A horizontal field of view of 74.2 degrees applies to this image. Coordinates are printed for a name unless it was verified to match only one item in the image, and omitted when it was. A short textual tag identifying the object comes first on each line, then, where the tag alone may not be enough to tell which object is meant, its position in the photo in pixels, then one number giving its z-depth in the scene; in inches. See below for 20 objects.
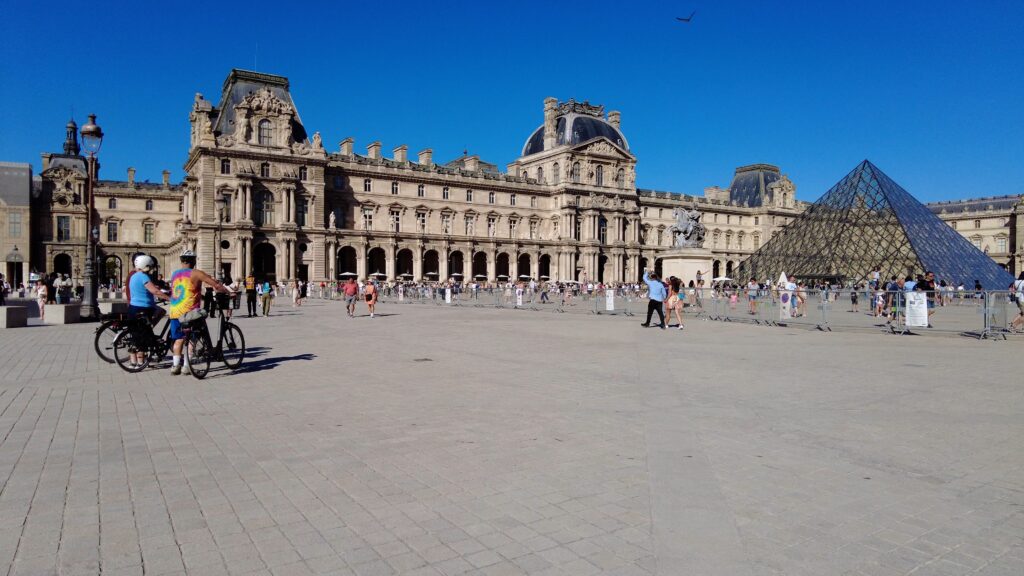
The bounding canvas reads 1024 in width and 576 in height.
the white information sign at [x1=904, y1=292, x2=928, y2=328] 721.6
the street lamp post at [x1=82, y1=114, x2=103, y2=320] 773.9
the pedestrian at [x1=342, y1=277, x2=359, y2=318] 1026.0
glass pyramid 1721.2
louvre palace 2202.3
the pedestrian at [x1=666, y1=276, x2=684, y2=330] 790.7
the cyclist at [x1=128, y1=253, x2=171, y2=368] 416.5
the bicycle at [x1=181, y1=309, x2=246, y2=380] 395.2
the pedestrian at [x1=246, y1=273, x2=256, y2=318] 992.6
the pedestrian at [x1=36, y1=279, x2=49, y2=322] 838.6
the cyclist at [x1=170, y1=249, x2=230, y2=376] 386.9
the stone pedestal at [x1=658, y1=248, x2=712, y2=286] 1701.5
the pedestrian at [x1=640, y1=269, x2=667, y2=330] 787.4
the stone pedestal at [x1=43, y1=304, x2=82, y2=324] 818.8
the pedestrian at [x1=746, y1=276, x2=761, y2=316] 940.6
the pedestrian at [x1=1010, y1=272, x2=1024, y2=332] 692.7
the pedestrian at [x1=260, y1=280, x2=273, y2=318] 1018.8
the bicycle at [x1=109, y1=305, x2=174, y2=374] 410.0
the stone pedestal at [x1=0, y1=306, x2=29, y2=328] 752.3
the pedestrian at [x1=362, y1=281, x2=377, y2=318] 1000.2
